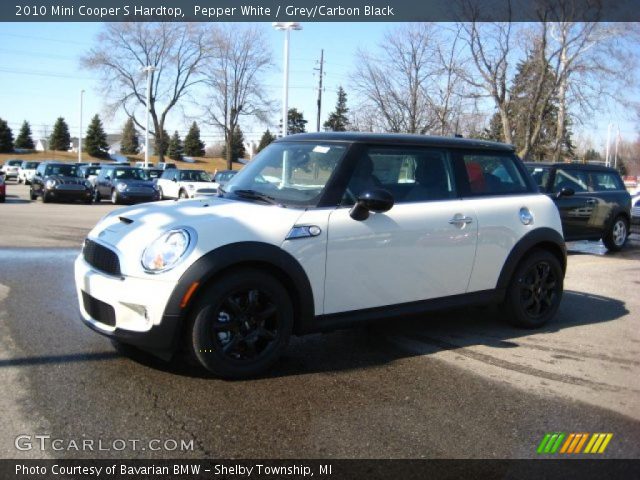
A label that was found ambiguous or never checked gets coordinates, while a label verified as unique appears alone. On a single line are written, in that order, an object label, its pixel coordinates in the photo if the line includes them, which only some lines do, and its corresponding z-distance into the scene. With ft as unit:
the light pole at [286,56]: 81.76
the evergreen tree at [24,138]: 293.02
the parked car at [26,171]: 142.51
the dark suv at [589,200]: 38.86
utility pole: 123.39
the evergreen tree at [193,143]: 332.39
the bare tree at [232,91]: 177.06
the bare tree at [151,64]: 181.57
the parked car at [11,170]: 168.07
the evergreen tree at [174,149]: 311.06
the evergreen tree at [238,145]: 206.80
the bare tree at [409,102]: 92.22
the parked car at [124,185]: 78.23
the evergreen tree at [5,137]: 267.06
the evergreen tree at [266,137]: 218.18
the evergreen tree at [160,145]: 194.66
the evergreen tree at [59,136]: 297.94
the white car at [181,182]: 82.76
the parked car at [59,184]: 76.74
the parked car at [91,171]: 88.94
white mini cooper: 13.05
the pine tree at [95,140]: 289.94
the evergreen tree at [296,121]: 222.07
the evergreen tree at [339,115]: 158.26
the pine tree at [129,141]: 329.31
